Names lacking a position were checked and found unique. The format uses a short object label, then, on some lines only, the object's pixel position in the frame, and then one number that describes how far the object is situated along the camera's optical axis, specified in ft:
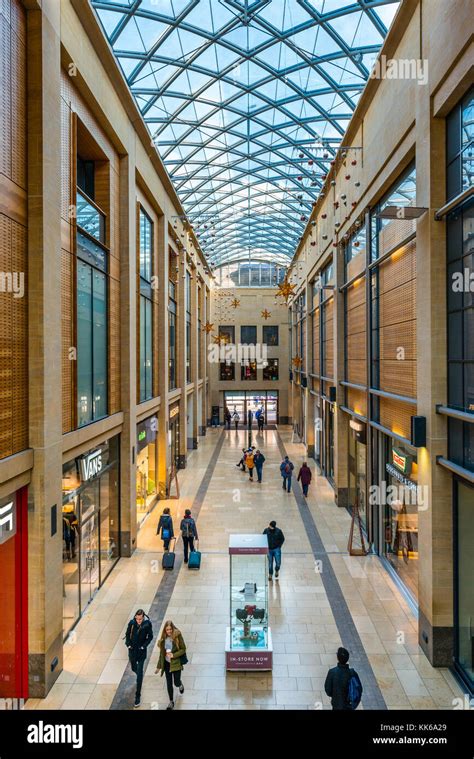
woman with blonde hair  22.43
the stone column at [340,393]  58.75
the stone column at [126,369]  43.34
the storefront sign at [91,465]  33.40
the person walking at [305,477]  61.67
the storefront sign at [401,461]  33.04
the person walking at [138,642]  23.08
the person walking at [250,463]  74.28
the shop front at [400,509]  32.96
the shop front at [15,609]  23.34
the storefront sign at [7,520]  21.74
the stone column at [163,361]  61.93
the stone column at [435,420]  26.27
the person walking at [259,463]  71.51
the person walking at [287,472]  65.57
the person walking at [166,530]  41.76
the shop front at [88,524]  30.81
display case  25.39
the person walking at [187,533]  40.57
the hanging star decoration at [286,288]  85.72
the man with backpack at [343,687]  19.39
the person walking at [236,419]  137.90
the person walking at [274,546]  37.47
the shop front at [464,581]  24.48
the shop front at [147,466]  52.16
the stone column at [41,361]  23.91
